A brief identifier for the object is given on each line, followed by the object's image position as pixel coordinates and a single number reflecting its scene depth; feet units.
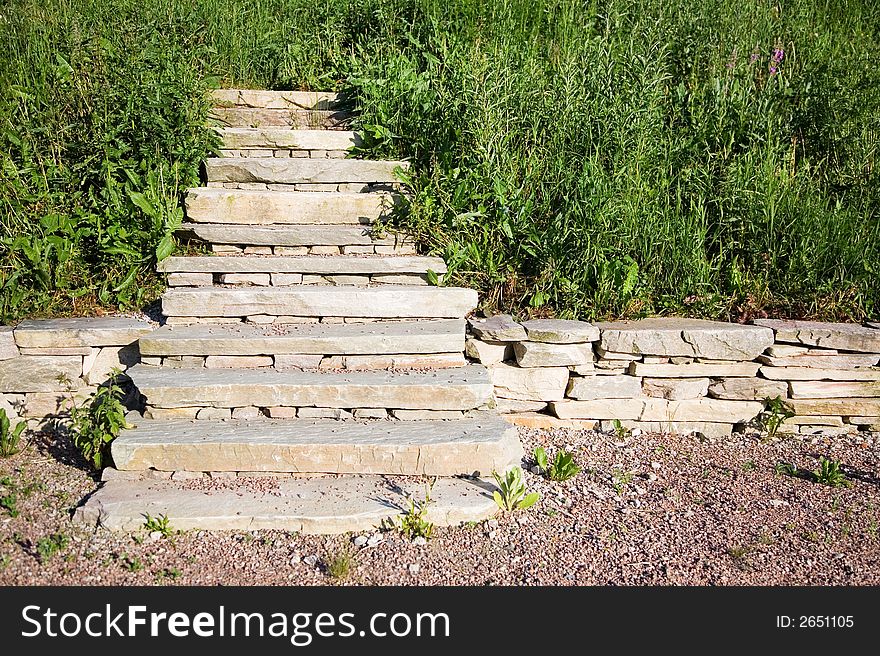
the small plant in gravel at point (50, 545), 10.12
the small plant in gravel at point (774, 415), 14.43
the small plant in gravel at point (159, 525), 10.59
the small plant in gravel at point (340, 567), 9.83
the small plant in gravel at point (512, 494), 11.40
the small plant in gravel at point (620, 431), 14.34
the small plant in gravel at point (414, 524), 10.75
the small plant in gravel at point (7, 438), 13.08
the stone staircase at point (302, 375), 11.48
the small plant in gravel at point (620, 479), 12.49
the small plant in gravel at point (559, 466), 12.44
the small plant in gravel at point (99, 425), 12.23
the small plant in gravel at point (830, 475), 12.72
